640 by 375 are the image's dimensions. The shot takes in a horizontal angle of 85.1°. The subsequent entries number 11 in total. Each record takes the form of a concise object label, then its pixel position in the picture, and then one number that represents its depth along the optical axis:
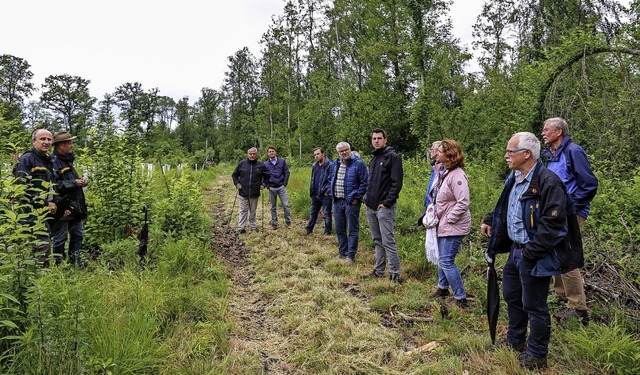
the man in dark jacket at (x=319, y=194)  7.92
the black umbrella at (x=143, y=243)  4.85
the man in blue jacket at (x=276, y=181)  8.80
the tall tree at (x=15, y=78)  40.91
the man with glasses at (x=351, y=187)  5.79
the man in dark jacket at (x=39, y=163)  4.08
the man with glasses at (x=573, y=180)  3.42
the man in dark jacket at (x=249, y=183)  8.26
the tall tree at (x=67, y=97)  42.41
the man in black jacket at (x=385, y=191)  4.86
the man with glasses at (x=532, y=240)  2.56
